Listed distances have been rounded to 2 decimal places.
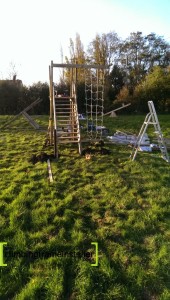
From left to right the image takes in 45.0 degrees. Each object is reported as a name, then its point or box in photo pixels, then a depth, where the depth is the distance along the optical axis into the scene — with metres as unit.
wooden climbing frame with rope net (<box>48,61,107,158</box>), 6.07
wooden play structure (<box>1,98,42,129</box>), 8.40
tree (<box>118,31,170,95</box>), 19.69
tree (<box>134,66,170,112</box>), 15.07
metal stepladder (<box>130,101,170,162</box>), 4.84
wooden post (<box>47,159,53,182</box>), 4.13
